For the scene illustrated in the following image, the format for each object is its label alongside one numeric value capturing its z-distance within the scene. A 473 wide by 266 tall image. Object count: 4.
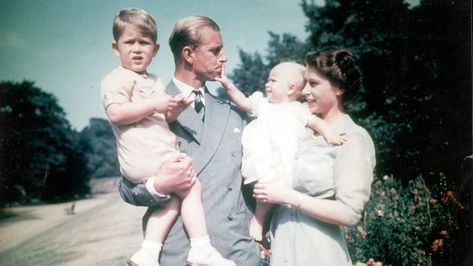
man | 2.00
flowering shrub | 4.95
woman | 1.88
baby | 2.09
